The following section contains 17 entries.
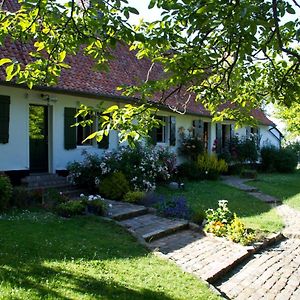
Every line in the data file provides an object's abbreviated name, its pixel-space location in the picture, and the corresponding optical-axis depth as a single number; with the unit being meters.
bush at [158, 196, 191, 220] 9.97
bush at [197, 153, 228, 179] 18.16
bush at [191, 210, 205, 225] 9.53
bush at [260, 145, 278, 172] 24.94
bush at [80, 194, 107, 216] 9.42
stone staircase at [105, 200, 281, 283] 6.70
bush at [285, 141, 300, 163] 32.05
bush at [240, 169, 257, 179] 19.86
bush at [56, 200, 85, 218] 9.07
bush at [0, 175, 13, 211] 9.05
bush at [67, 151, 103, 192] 12.38
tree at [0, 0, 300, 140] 3.47
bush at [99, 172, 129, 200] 11.80
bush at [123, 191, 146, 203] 11.29
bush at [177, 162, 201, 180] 17.61
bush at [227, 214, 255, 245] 8.15
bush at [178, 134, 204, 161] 18.97
